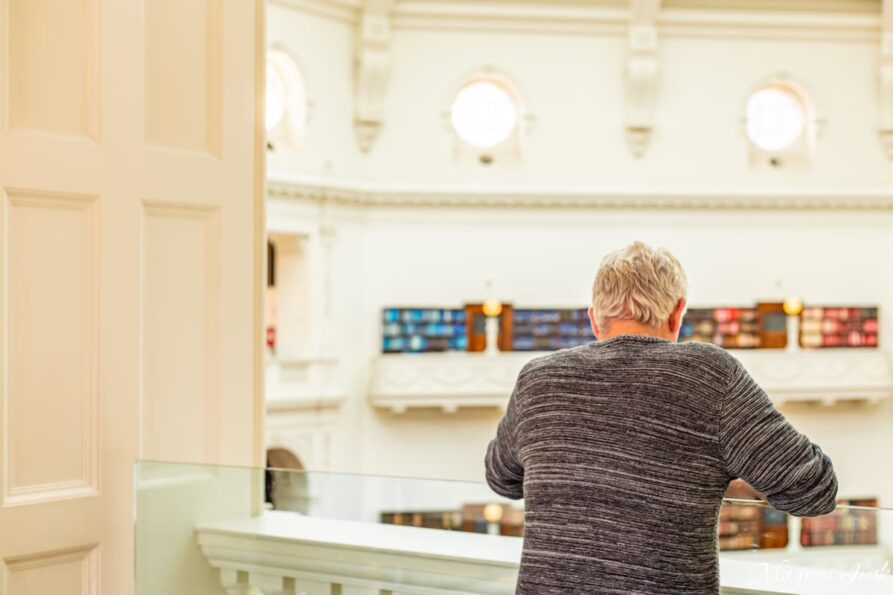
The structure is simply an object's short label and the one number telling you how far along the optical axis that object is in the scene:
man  2.06
